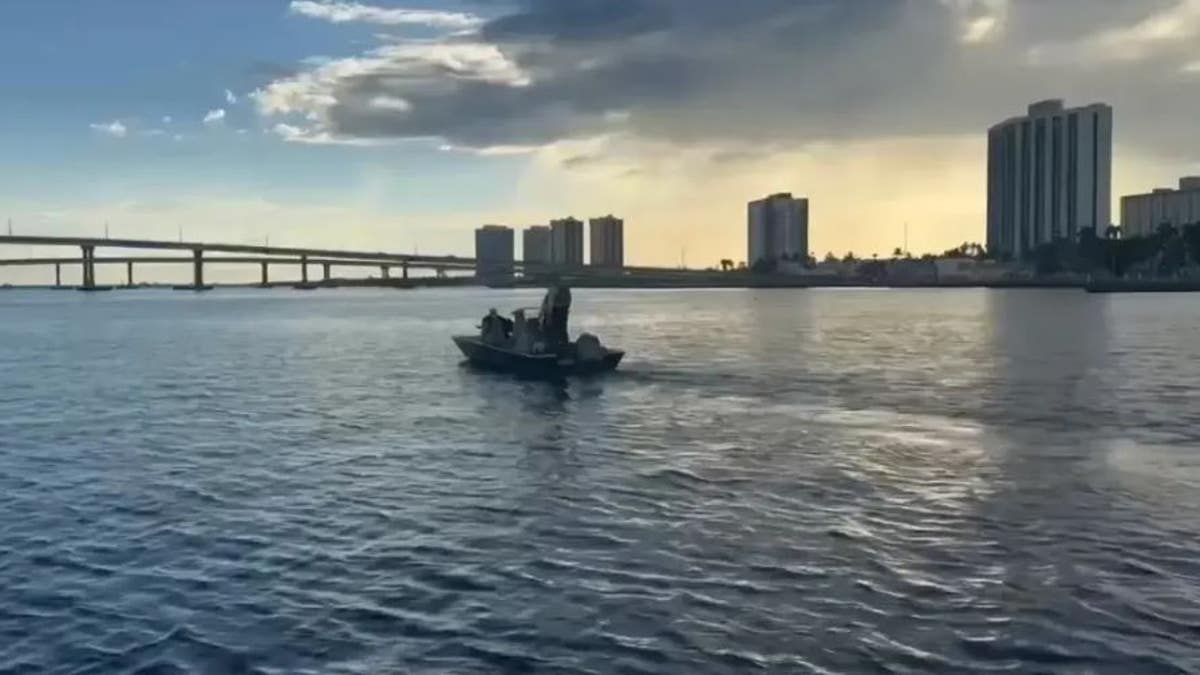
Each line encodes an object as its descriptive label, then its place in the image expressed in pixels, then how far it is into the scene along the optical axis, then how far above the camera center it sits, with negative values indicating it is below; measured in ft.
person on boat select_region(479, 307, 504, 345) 165.58 -5.20
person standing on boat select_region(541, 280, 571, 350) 153.38 -2.77
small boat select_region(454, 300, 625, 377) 152.35 -8.38
